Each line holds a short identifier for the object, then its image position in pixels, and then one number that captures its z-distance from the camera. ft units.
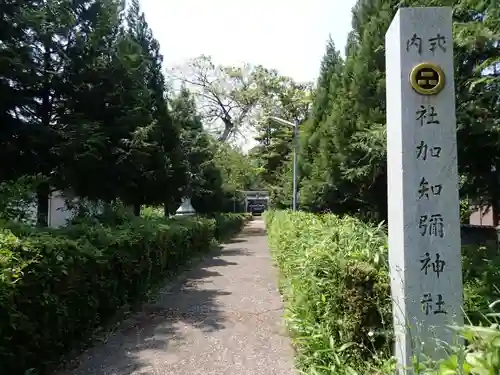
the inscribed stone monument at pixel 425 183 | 12.30
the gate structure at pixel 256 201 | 199.62
